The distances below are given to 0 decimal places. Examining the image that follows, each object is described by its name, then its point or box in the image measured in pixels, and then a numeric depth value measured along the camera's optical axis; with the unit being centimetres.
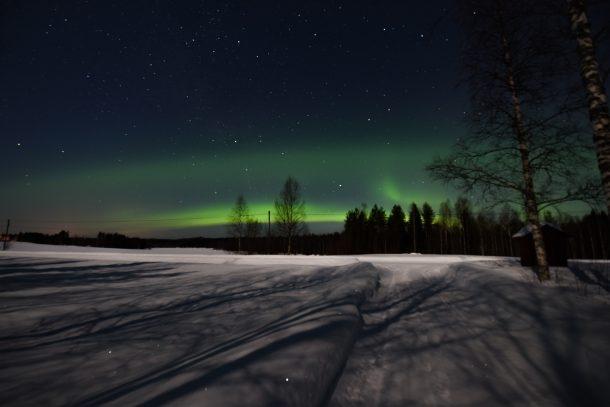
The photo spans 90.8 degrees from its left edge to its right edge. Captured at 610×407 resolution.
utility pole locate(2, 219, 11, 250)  4941
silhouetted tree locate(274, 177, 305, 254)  4006
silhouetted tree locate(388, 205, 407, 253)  6694
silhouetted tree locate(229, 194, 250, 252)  5319
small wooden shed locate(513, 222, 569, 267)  1405
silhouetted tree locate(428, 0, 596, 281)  920
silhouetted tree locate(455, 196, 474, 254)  6278
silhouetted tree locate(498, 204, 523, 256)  6008
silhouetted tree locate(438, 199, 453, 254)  6425
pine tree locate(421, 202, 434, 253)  6972
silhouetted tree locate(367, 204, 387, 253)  6869
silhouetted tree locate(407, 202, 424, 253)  6525
